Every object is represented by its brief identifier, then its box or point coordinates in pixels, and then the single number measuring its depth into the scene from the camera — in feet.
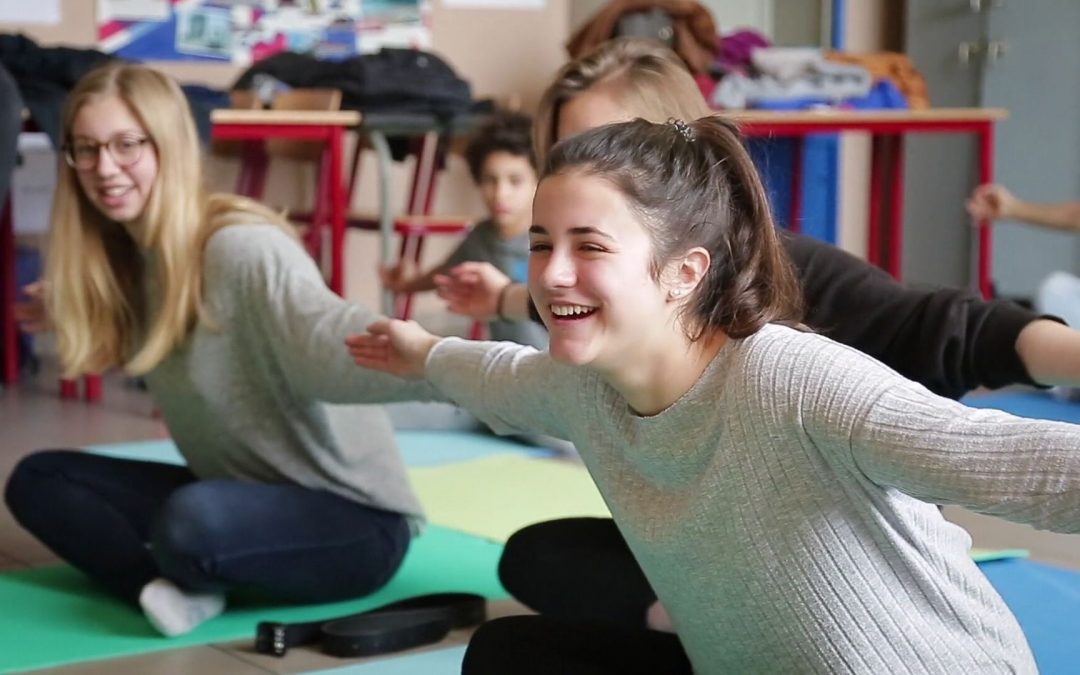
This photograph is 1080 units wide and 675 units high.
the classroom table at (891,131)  17.44
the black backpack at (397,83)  16.33
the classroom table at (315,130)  14.69
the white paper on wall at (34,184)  17.38
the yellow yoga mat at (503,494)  9.91
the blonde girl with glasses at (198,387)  7.55
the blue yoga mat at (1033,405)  13.60
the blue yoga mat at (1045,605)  6.98
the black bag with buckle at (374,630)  7.14
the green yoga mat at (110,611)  7.31
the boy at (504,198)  14.25
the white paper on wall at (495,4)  20.70
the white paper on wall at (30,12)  17.65
